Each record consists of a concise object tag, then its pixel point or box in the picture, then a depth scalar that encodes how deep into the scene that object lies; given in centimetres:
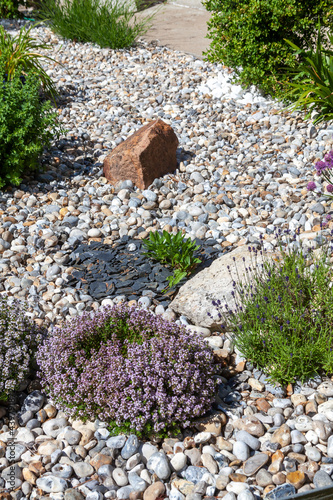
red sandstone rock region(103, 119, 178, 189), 496
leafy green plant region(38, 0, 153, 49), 820
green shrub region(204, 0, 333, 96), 550
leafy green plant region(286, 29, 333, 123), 524
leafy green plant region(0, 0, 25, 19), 998
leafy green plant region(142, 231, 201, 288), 372
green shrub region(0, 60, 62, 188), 472
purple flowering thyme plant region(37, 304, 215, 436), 255
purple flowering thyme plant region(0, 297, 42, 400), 276
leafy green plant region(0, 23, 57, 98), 622
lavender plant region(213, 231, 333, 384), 274
